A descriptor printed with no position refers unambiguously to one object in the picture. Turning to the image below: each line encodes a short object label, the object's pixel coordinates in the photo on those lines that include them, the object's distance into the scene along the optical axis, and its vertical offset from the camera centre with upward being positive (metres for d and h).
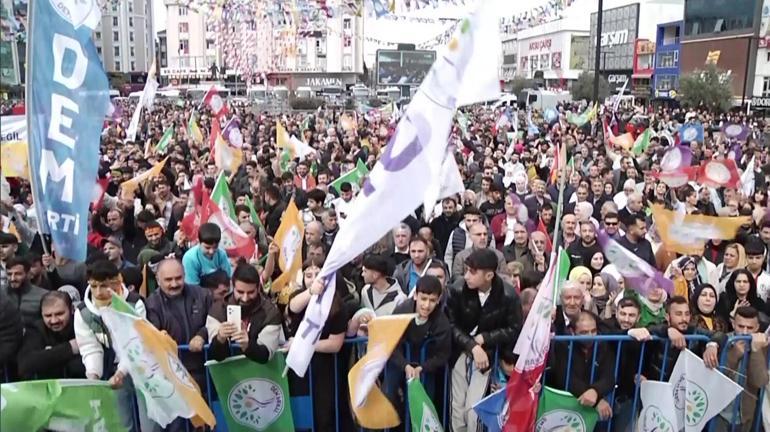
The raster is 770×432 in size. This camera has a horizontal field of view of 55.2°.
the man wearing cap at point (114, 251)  5.94 -1.35
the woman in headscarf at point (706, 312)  4.85 -1.47
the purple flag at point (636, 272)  5.02 -1.27
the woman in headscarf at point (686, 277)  5.73 -1.48
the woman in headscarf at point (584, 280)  5.22 -1.42
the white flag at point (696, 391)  4.24 -1.73
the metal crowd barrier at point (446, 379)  4.37 -1.74
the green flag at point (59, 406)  3.49 -1.59
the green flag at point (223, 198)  7.59 -1.15
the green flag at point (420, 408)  4.12 -1.78
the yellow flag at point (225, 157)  11.65 -1.13
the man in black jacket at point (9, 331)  4.05 -1.36
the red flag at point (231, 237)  6.66 -1.36
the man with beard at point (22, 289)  4.68 -1.32
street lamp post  19.11 +0.92
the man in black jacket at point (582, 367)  4.36 -1.65
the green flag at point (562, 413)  4.25 -1.87
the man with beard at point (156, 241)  6.52 -1.40
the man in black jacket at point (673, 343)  4.32 -1.47
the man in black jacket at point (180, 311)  4.27 -1.33
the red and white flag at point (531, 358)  4.03 -1.48
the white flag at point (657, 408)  4.25 -1.84
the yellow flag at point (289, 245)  5.92 -1.33
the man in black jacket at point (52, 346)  4.02 -1.44
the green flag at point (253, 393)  4.22 -1.76
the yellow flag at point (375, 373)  4.08 -1.57
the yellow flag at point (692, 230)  6.10 -1.15
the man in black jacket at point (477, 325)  4.32 -1.40
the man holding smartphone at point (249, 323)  4.05 -1.34
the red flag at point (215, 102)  16.34 -0.37
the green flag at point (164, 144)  14.27 -1.14
